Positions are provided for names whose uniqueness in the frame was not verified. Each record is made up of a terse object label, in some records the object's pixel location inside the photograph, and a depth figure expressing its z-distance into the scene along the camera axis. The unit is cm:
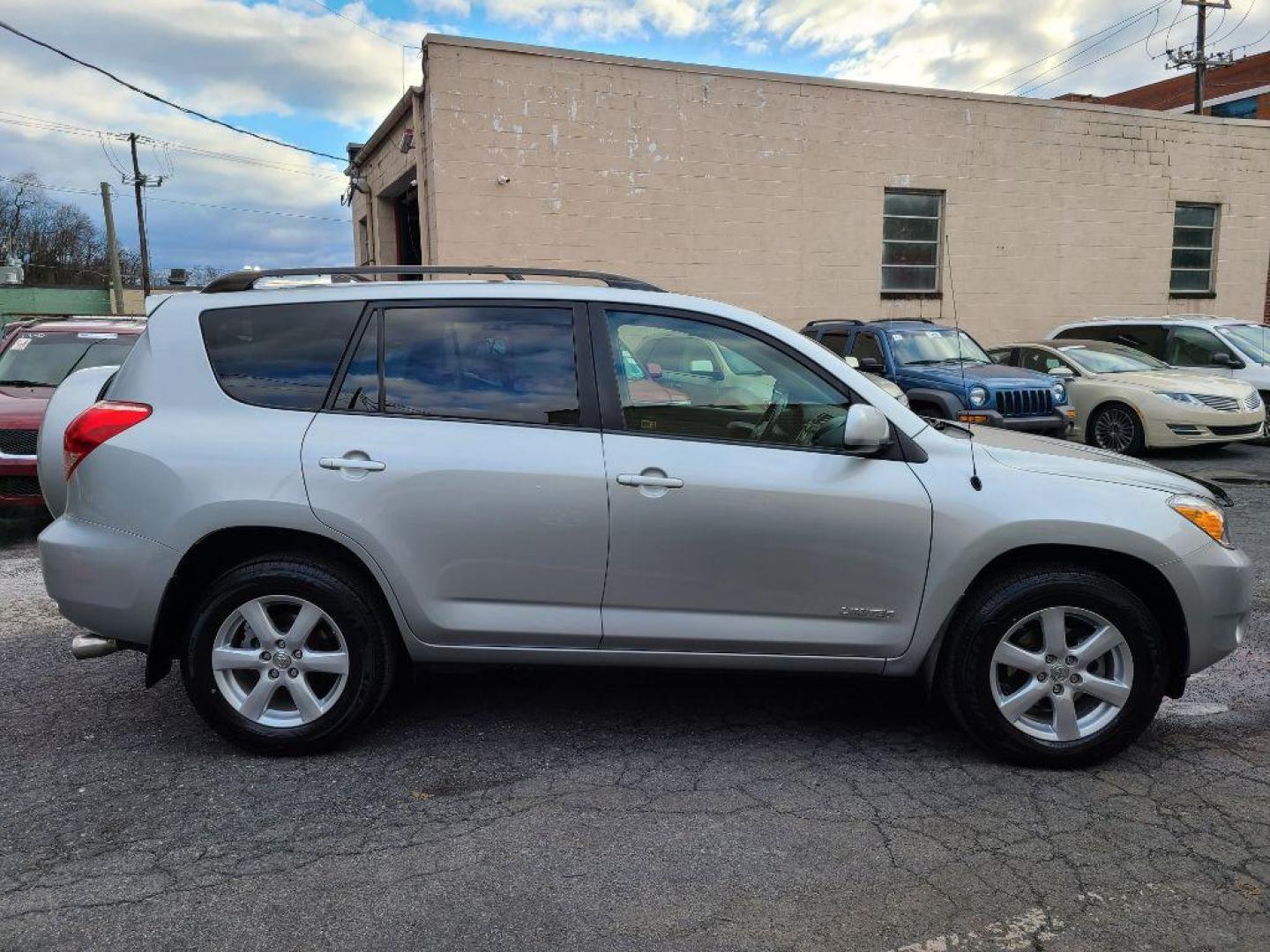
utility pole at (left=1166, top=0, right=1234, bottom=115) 3022
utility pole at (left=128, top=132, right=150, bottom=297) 4916
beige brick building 1302
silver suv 345
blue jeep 1001
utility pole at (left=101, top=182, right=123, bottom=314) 4631
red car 721
